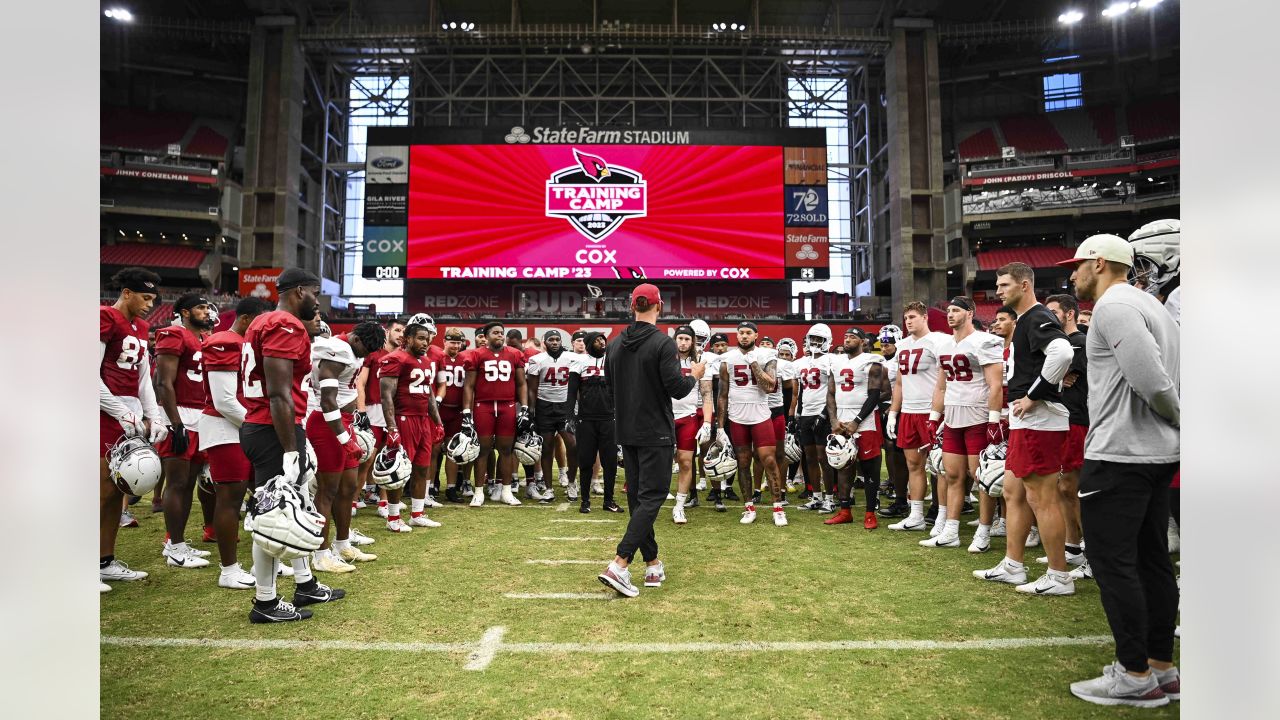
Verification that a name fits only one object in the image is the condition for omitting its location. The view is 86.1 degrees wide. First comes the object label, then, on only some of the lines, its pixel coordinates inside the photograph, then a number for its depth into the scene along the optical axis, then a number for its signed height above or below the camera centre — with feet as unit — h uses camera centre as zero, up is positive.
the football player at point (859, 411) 23.61 -1.48
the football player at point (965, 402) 18.63 -0.92
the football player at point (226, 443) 15.58 -1.56
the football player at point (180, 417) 18.20 -1.18
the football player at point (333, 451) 16.39 -1.96
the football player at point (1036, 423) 14.71 -1.18
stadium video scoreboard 89.71 +21.09
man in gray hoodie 9.62 -1.70
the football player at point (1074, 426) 15.29 -1.33
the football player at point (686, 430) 24.79 -2.25
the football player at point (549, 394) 30.48 -0.98
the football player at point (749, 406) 24.14 -1.30
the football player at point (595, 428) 27.40 -2.28
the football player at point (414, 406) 22.97 -1.14
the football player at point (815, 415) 27.20 -1.81
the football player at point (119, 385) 16.83 -0.24
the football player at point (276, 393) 13.19 -0.38
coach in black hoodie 15.93 -0.96
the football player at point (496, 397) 28.66 -1.03
